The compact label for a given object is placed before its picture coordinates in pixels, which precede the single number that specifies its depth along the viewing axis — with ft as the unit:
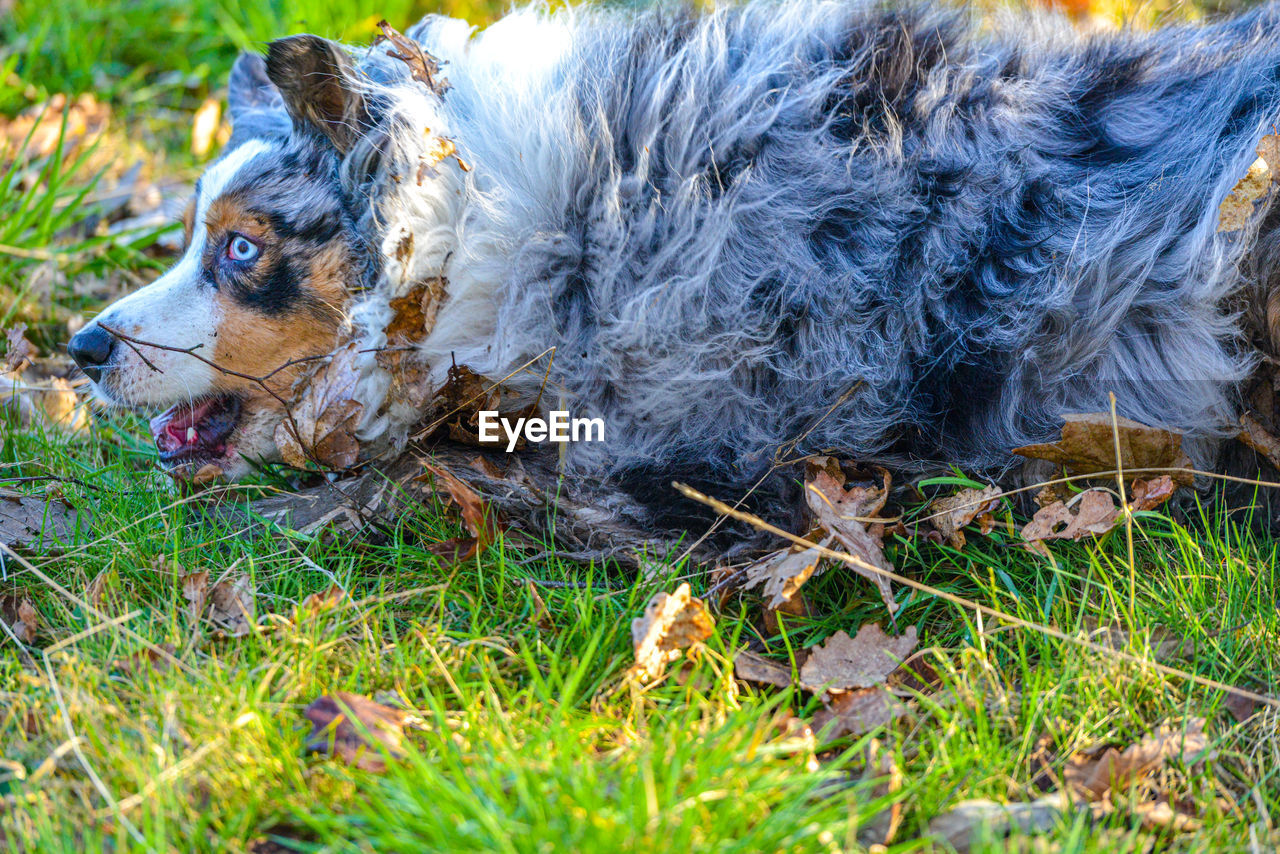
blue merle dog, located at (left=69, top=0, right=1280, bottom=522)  8.17
